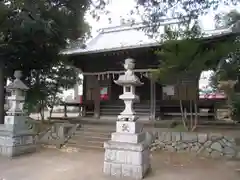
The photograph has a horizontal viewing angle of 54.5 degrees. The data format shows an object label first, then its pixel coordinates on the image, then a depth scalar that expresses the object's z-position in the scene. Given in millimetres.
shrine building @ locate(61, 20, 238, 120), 10703
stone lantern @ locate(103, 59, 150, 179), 5105
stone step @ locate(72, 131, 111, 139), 8852
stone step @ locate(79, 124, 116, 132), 9345
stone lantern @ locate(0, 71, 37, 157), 7293
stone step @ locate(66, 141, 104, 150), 8306
